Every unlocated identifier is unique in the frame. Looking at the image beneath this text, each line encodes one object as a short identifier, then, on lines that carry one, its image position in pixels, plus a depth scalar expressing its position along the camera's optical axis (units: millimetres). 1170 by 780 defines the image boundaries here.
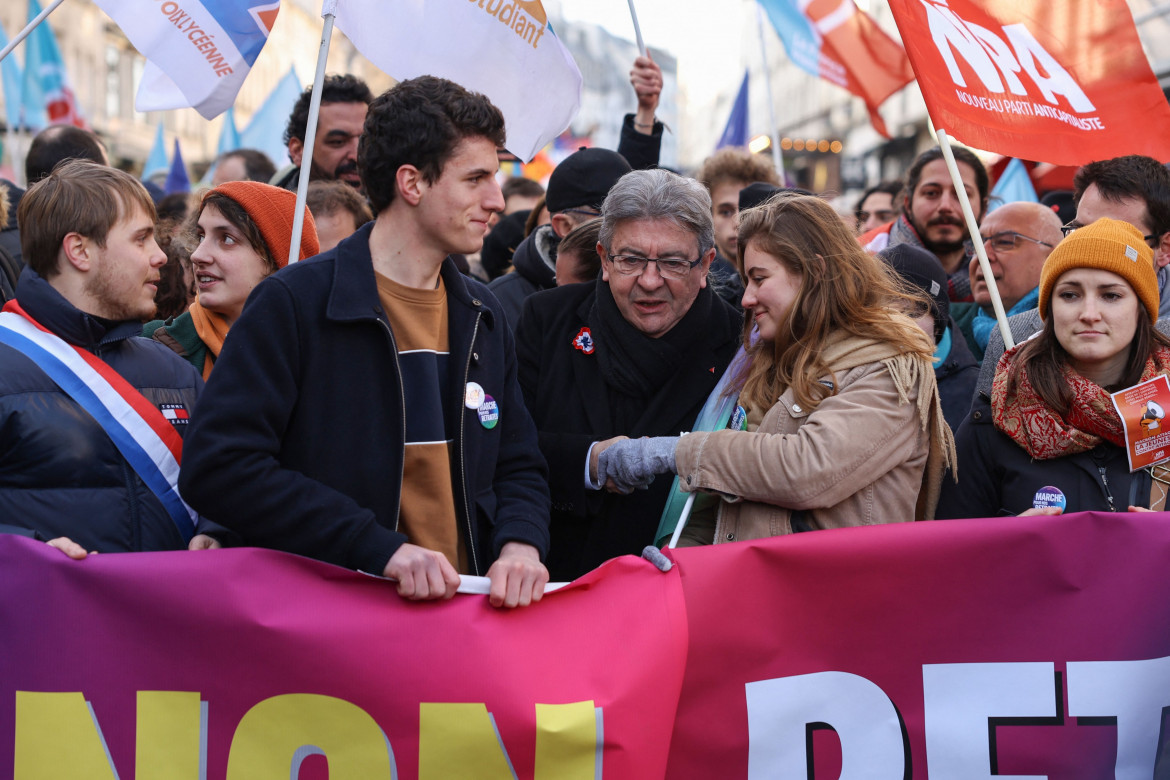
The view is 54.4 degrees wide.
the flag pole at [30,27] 4177
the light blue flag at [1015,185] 8516
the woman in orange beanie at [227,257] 3594
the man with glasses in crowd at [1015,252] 4945
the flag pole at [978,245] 3568
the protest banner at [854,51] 8133
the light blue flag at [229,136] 13736
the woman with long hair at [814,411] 2984
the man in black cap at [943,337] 3998
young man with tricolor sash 2752
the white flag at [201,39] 3861
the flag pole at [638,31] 5195
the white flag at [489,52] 3984
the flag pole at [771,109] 8500
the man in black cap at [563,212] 5012
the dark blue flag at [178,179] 11570
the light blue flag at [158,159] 14234
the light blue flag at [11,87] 10029
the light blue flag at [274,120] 11656
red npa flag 3857
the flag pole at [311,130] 3443
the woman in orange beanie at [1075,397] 3152
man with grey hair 3500
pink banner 2625
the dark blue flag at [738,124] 11002
